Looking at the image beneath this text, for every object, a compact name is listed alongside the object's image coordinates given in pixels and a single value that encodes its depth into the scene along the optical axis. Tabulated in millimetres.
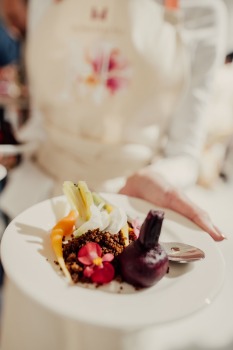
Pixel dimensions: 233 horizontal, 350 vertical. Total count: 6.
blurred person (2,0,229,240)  833
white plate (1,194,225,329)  374
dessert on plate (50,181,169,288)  436
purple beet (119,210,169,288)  432
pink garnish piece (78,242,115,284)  436
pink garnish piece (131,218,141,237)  497
